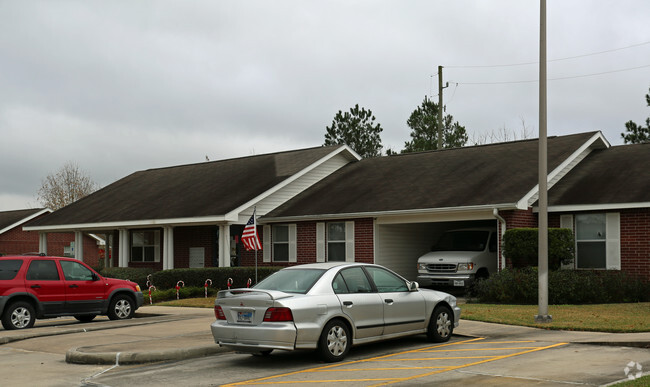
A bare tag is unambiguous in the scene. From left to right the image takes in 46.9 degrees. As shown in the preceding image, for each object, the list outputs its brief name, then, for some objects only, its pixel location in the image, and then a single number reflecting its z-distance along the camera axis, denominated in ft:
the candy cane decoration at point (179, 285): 82.12
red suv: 55.06
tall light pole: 51.19
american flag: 75.31
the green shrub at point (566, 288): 65.62
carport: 80.55
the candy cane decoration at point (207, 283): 84.19
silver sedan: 35.12
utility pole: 143.78
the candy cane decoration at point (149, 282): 91.50
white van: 73.92
